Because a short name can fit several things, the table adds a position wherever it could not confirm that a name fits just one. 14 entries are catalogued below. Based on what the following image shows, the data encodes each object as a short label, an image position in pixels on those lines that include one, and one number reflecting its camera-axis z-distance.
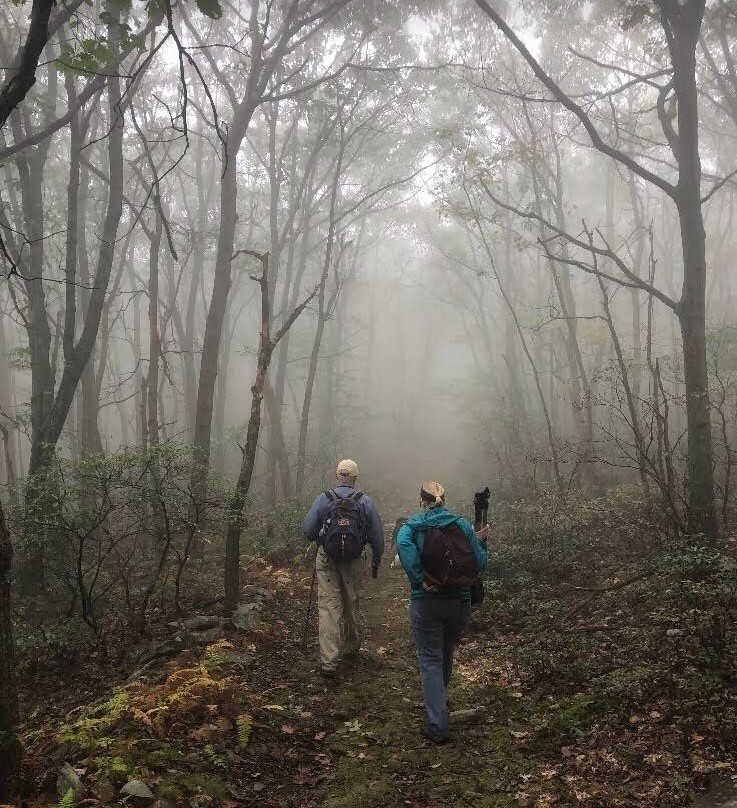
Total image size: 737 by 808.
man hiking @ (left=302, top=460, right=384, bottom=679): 6.04
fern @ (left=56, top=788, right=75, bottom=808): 2.92
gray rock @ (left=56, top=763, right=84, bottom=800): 3.25
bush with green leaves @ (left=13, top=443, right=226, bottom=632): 6.38
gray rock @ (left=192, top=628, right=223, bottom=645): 6.24
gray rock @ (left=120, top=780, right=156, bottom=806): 3.32
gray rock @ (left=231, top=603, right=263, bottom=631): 6.85
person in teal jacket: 4.68
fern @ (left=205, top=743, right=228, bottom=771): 3.88
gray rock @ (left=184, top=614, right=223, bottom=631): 6.67
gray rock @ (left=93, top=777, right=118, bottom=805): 3.28
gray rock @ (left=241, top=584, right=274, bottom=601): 8.18
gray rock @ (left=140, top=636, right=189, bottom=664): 5.83
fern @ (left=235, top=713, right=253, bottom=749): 4.24
